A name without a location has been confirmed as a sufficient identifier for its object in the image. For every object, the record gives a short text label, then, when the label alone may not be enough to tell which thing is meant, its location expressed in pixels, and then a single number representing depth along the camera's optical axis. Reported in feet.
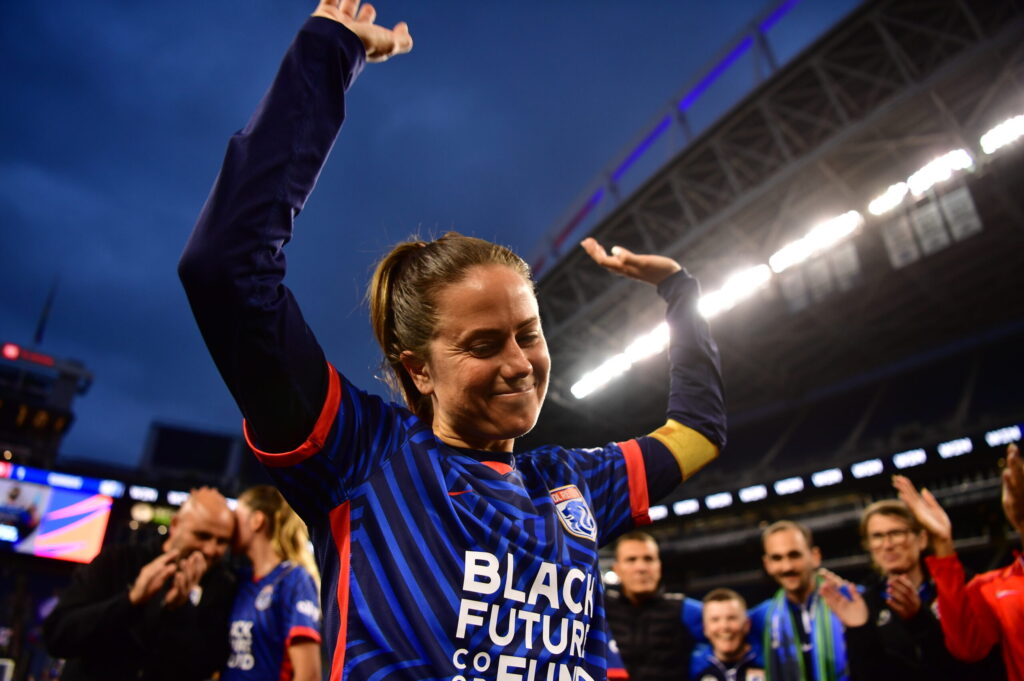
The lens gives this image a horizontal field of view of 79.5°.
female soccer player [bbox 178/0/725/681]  2.75
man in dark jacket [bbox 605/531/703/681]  13.61
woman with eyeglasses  9.01
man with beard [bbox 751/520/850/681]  12.51
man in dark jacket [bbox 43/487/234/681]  7.47
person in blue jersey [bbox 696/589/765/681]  13.26
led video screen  46.57
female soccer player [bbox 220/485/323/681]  8.48
